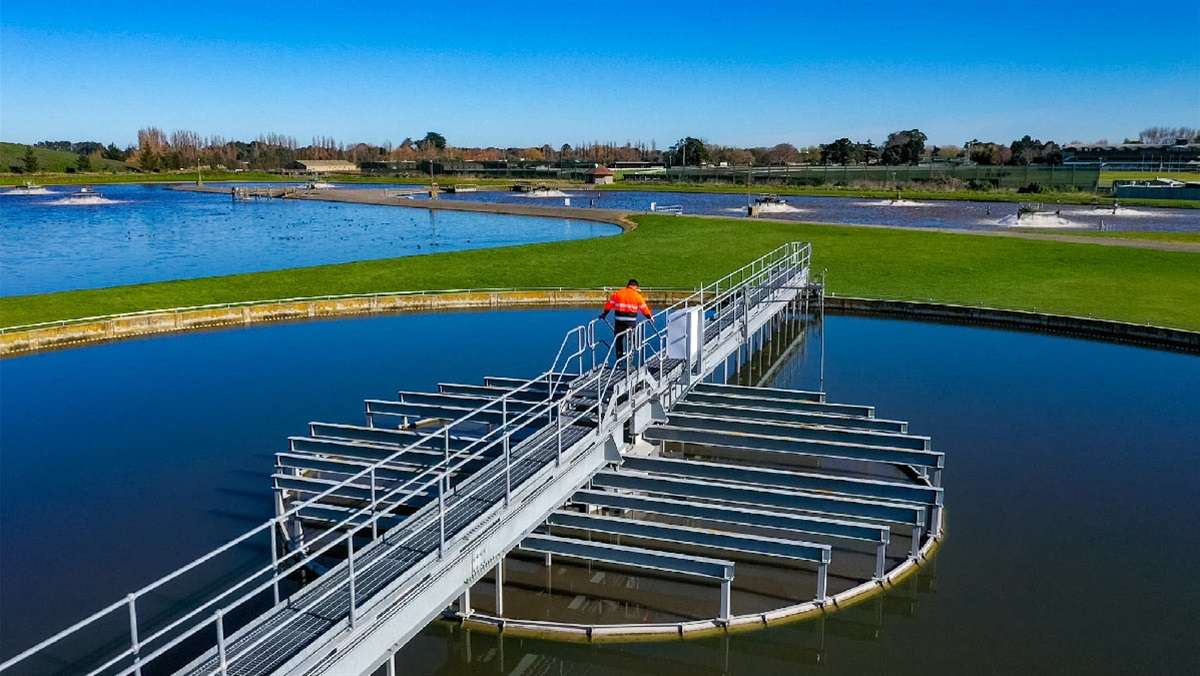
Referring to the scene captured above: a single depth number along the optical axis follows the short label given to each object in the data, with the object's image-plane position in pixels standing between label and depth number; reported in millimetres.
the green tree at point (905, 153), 162250
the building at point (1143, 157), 149625
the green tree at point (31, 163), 166750
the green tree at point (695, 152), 196000
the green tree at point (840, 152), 174875
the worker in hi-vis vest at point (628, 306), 14438
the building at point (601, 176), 144000
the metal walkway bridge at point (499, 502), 7988
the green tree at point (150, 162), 192125
